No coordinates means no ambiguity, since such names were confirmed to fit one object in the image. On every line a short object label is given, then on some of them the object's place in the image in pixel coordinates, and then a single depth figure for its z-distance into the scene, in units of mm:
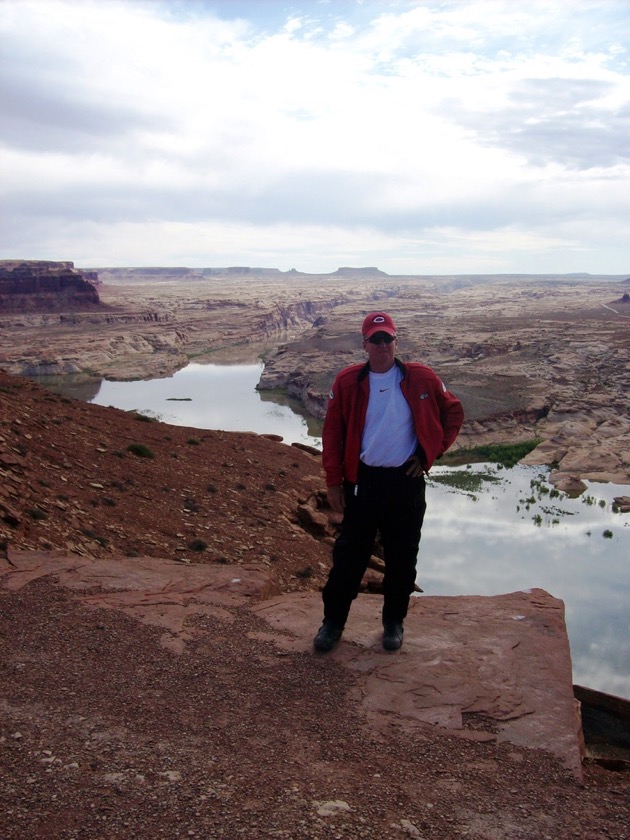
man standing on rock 4543
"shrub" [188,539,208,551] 8922
